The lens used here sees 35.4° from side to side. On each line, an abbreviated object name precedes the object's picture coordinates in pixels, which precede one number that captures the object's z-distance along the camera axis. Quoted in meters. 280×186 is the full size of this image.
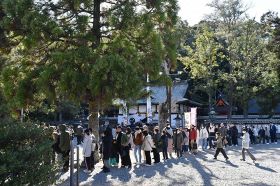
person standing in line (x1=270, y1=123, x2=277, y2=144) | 30.39
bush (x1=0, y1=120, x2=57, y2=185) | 5.99
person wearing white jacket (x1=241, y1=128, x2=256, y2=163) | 18.06
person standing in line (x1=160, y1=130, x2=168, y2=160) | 18.62
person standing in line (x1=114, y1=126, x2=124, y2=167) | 16.55
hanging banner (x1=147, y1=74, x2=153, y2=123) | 28.48
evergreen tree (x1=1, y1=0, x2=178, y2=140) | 14.73
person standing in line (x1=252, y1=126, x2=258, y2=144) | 29.98
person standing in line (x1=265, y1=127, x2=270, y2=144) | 30.74
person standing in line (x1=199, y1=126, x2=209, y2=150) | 25.40
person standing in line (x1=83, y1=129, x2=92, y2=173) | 14.62
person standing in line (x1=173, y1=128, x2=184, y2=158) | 20.20
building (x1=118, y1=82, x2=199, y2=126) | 40.97
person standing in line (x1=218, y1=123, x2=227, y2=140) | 20.17
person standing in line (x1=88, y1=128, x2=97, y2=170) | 15.11
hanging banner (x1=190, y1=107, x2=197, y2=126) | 24.25
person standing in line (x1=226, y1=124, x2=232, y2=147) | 27.83
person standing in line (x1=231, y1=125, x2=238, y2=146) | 27.64
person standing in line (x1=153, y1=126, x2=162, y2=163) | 17.84
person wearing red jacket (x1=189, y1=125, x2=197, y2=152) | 22.31
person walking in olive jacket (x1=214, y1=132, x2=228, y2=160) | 18.45
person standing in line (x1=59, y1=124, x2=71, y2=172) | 14.75
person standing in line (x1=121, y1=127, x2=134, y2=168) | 16.33
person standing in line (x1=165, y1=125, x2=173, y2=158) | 19.95
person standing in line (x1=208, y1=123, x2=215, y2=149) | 25.83
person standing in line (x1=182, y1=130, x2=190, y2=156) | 20.92
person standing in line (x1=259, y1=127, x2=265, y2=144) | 30.03
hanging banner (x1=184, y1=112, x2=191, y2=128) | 25.07
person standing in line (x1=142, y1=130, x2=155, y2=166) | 16.92
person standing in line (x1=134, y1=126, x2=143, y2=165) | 17.42
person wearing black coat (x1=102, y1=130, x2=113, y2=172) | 14.95
